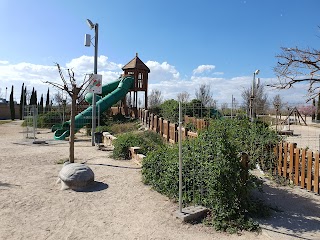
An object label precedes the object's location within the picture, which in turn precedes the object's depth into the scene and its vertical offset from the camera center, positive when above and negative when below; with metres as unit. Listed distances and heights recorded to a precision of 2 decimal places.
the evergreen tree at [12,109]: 44.02 +0.65
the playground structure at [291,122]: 17.77 -0.66
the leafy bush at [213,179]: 4.54 -1.17
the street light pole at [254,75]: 19.29 +2.82
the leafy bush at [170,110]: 17.58 +0.31
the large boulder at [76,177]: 6.08 -1.40
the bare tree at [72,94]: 8.19 +0.58
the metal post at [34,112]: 15.33 +0.08
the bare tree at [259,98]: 24.32 +2.16
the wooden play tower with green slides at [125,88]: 18.66 +2.08
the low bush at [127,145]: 9.58 -1.07
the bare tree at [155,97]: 48.14 +3.13
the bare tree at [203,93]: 38.86 +3.14
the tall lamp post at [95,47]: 12.54 +3.07
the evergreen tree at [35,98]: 49.90 +2.80
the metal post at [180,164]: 4.54 -0.83
